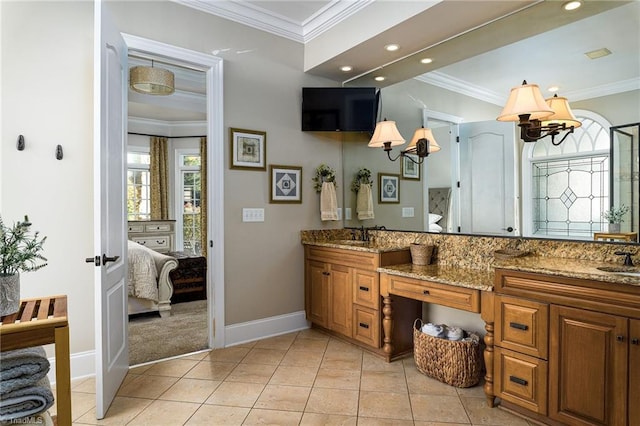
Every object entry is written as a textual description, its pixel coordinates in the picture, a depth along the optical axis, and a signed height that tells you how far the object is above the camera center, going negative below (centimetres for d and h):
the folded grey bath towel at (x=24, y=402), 125 -67
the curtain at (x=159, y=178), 709 +61
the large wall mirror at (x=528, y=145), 212 +43
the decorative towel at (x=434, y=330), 260 -86
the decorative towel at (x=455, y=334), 256 -86
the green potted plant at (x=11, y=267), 144 -22
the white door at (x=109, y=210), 209 +0
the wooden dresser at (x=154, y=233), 668 -44
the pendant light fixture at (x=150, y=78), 364 +131
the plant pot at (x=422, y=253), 293 -35
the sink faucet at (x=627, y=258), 196 -26
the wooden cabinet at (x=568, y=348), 167 -69
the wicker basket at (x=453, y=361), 243 -101
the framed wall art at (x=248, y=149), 325 +54
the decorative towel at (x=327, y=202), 373 +7
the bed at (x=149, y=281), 391 -77
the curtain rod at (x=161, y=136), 692 +142
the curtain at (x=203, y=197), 706 +24
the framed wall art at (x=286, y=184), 349 +24
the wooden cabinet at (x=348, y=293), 293 -73
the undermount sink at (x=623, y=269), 180 -30
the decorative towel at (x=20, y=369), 126 -56
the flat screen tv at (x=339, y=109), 355 +97
